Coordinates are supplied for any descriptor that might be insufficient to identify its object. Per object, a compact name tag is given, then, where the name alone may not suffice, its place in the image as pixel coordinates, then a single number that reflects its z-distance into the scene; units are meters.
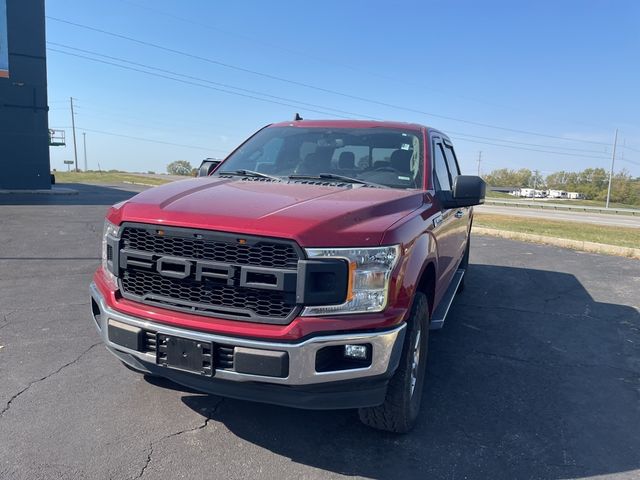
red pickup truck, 2.53
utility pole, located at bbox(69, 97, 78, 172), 79.25
